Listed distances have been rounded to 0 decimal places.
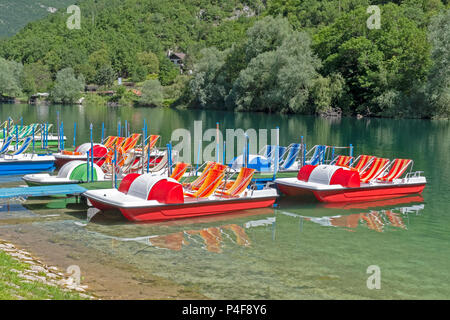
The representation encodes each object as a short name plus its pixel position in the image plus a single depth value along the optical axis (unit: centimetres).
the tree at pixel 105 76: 14338
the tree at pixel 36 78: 13125
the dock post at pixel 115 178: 1995
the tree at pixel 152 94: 11911
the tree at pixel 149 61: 16338
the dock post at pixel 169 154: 2106
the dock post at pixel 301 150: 2536
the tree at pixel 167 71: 14225
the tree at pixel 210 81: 9794
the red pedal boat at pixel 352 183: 2141
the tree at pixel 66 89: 12519
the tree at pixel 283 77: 7988
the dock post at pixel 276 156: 2446
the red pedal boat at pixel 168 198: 1716
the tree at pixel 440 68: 6694
